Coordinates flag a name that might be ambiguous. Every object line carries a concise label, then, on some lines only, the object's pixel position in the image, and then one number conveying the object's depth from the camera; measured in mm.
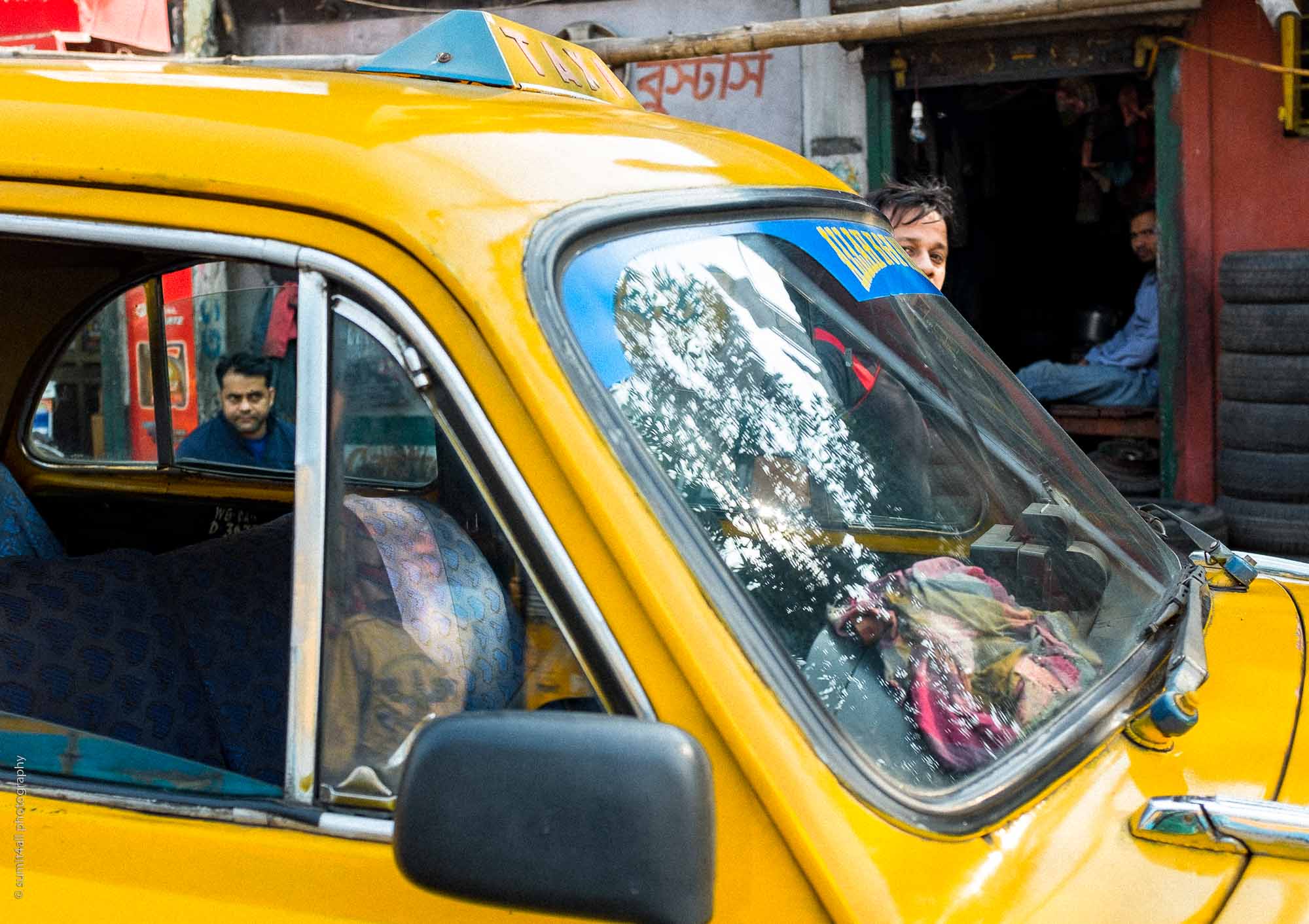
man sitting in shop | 7395
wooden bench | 7363
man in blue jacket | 2564
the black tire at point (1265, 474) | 6059
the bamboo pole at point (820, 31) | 5801
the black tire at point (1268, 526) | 6035
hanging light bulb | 7367
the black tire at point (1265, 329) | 6012
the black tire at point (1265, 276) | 6020
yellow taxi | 1076
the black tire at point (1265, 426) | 6035
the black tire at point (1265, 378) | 6023
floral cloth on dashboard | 1285
